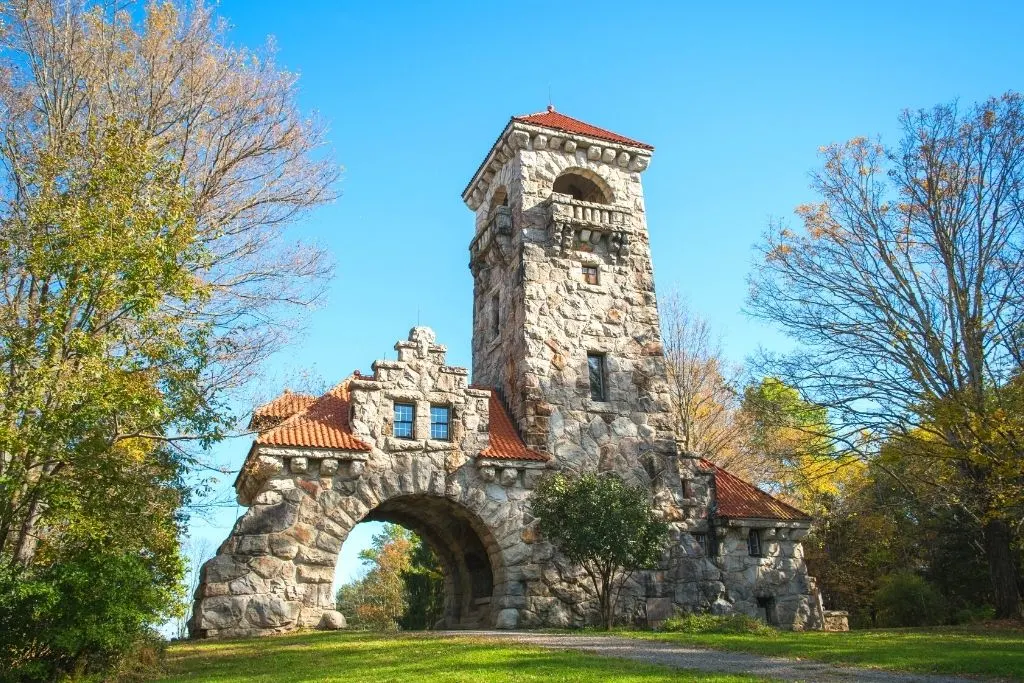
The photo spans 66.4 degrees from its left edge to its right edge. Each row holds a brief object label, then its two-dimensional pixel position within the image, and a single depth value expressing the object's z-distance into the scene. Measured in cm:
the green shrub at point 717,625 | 1680
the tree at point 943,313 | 1775
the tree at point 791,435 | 1967
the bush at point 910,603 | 2553
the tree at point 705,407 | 3192
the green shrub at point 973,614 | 2342
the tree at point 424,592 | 3281
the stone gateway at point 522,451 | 1808
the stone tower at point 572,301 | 2155
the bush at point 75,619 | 1138
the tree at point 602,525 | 1794
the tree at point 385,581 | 4731
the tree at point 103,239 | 1175
